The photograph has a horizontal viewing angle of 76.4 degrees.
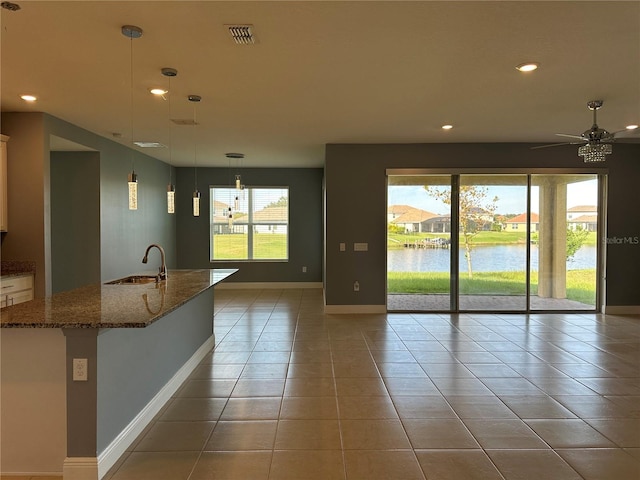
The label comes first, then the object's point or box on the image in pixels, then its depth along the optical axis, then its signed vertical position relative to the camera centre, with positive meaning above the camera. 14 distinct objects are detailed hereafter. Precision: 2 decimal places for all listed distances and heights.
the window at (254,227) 9.07 +0.16
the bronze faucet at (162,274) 3.78 -0.37
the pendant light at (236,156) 7.35 +1.45
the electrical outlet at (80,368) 2.12 -0.70
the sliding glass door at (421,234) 6.40 +0.01
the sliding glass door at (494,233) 6.34 +0.03
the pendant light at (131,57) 2.56 +1.29
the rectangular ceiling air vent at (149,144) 4.38 +0.97
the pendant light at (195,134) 3.95 +1.33
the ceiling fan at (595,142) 3.97 +0.92
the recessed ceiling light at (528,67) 3.16 +1.33
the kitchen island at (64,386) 2.12 -0.81
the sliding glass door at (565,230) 6.35 +0.08
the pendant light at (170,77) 3.23 +1.30
